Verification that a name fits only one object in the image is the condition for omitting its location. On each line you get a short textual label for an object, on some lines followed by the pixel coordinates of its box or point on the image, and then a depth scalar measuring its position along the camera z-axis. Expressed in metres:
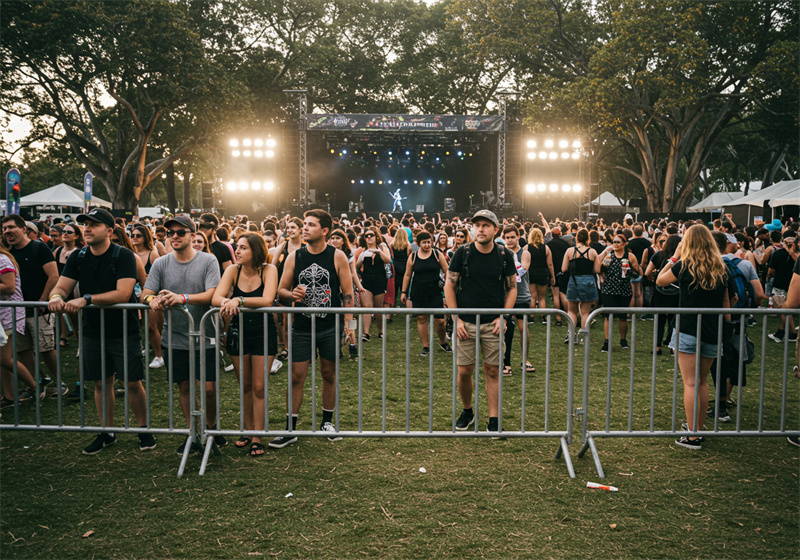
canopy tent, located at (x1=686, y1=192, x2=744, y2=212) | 36.09
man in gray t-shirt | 4.68
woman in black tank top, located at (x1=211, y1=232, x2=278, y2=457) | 4.75
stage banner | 26.70
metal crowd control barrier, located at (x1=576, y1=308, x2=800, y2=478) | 4.46
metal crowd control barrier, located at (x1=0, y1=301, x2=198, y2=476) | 4.60
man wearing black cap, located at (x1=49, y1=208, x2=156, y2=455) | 4.73
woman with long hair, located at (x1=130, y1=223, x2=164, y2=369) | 7.74
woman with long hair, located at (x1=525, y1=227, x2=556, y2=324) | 10.18
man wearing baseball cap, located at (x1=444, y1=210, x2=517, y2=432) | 5.11
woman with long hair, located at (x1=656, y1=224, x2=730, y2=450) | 4.88
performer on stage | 31.92
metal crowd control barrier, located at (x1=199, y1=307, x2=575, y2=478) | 4.49
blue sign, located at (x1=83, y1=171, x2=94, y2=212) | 13.68
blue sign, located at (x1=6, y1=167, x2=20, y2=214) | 11.79
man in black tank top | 4.91
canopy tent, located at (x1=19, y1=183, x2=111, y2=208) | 29.17
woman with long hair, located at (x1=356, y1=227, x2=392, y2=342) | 9.46
